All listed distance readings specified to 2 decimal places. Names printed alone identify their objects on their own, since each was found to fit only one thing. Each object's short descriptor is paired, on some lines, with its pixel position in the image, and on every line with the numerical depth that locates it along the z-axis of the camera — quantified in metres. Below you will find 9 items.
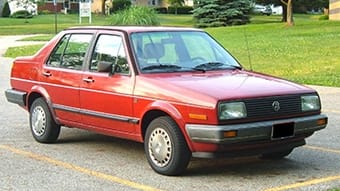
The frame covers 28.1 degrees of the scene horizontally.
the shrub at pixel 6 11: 74.81
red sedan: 6.50
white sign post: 45.81
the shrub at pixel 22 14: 71.62
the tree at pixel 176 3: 85.63
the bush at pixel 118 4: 80.37
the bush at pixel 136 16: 32.09
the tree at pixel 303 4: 53.82
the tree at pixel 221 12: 44.53
